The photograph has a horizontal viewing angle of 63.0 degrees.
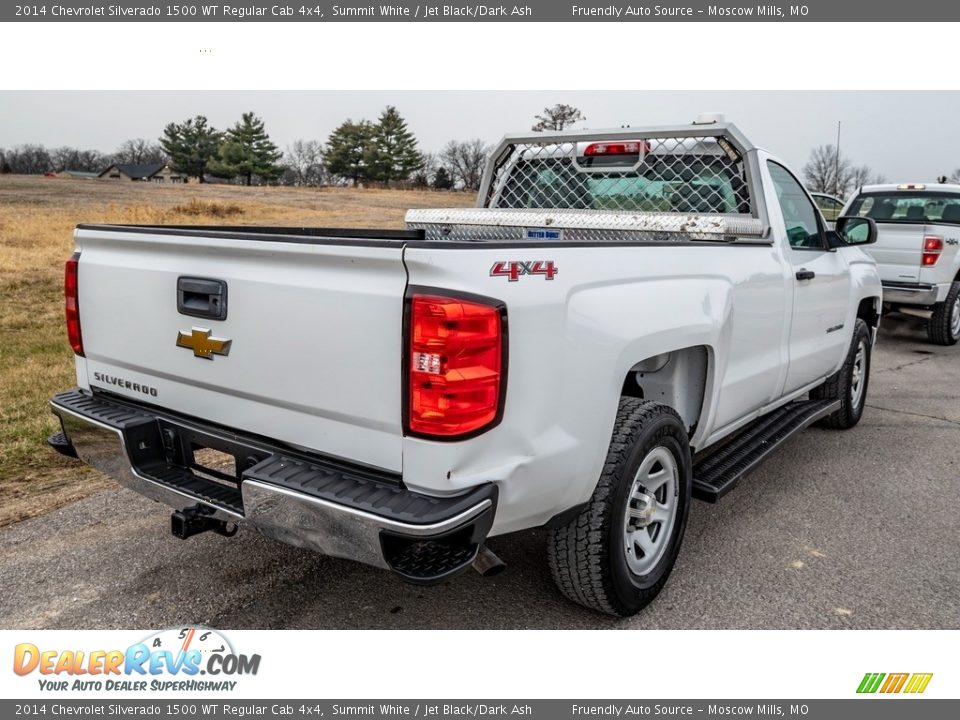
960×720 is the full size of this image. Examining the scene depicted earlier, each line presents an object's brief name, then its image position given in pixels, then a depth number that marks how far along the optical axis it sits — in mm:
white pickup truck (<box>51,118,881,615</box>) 2316
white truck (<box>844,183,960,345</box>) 9711
